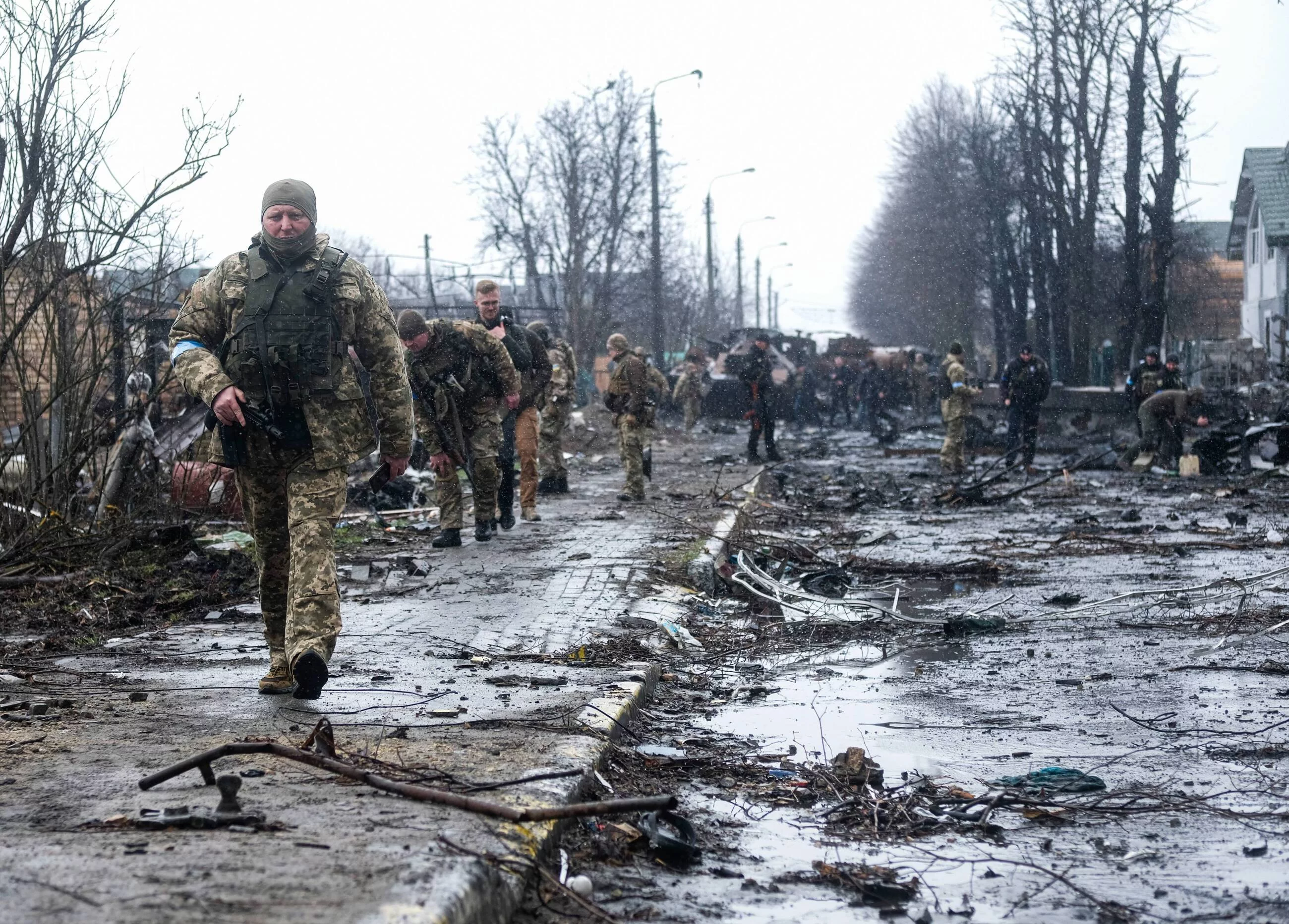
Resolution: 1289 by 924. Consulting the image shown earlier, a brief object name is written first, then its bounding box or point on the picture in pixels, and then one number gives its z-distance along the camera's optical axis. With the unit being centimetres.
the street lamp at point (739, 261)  7138
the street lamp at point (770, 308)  10525
